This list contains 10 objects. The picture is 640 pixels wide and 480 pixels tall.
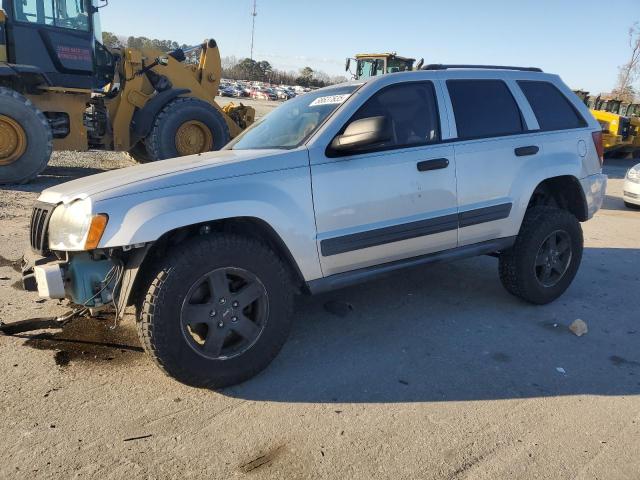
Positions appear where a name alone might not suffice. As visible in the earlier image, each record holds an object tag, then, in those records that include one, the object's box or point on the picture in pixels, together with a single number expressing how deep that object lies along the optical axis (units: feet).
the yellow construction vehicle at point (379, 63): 59.93
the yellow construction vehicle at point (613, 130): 57.77
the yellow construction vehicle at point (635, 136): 61.67
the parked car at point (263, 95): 192.95
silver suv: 9.53
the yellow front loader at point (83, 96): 28.76
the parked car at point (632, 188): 31.55
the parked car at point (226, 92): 187.98
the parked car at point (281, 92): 195.94
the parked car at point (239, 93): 195.39
